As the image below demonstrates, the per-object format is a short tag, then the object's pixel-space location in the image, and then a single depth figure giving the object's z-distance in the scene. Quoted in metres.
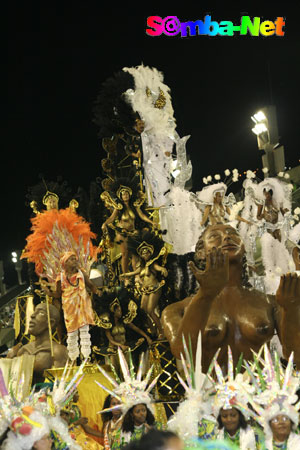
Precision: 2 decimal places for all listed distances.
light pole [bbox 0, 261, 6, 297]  25.92
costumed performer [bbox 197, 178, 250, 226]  8.79
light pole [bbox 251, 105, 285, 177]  20.47
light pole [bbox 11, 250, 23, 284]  27.03
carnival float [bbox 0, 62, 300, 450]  4.96
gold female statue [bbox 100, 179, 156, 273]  8.92
